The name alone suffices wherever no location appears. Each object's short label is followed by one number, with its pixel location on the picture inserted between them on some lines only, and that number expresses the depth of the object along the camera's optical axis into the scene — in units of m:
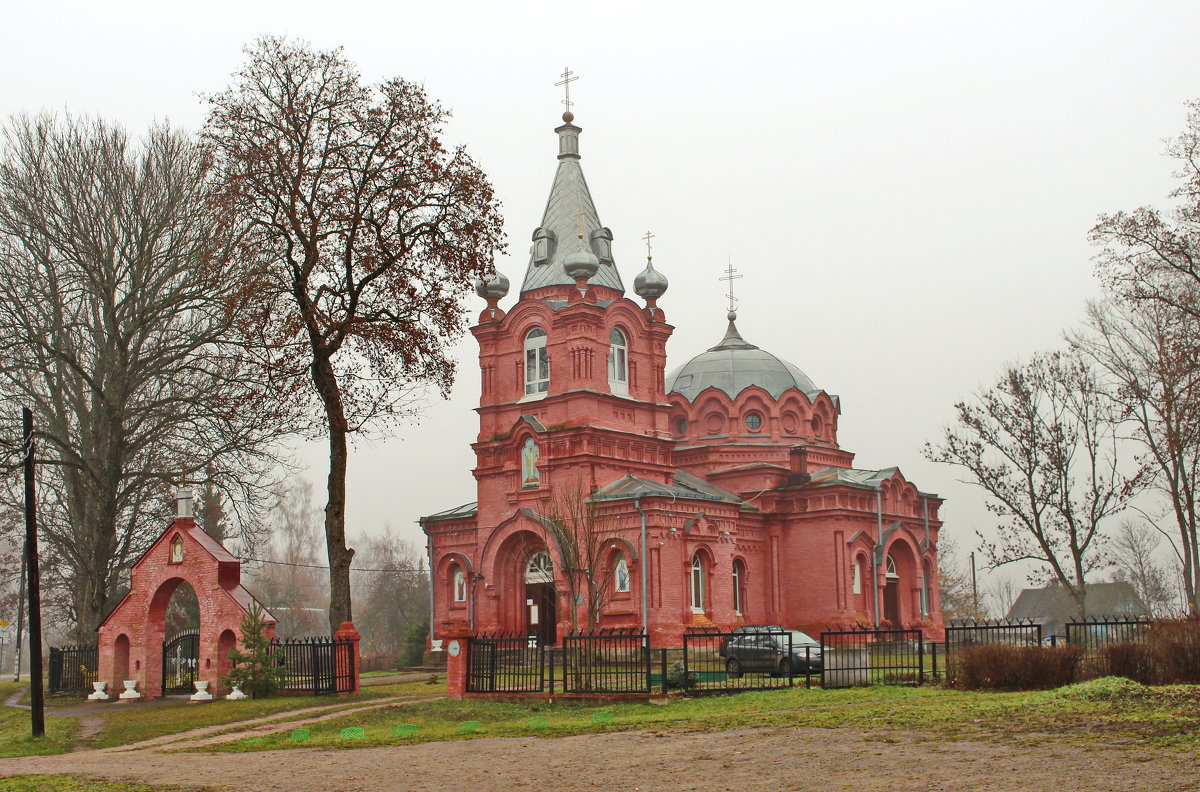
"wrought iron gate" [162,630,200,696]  27.20
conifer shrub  24.23
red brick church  36.78
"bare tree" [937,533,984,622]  67.81
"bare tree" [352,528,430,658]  68.88
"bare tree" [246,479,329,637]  74.56
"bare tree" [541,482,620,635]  30.09
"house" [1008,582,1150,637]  82.86
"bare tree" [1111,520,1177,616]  68.50
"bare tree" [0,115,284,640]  29.67
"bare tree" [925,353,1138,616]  37.53
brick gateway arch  25.09
